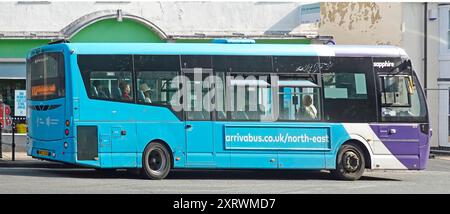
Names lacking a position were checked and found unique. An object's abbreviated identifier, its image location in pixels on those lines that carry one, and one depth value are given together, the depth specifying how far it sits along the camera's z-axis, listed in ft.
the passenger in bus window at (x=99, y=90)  48.34
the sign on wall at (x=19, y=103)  70.03
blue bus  48.26
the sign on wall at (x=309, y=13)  75.66
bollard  59.11
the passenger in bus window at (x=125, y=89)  48.75
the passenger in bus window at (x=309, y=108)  50.62
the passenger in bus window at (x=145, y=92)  48.98
